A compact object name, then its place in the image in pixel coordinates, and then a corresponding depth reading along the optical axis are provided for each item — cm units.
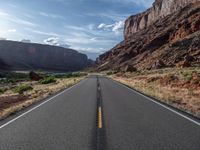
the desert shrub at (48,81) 2350
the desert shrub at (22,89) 1473
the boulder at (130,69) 4231
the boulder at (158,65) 3613
